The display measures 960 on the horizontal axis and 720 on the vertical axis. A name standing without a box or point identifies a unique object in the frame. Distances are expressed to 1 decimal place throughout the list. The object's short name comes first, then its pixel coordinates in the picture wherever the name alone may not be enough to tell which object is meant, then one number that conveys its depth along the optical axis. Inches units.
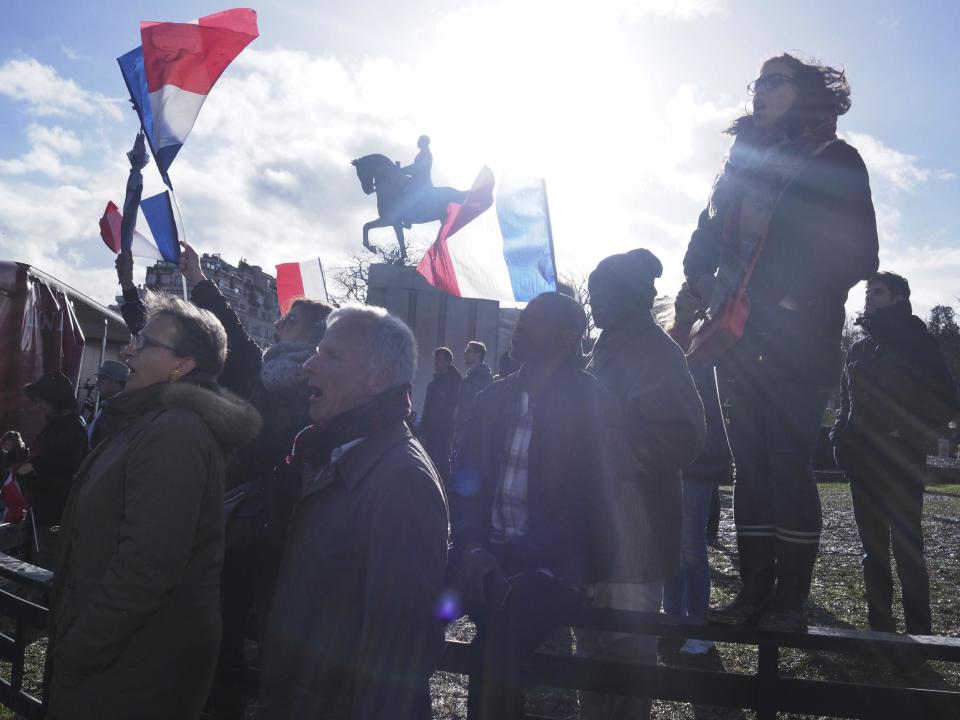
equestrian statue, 681.0
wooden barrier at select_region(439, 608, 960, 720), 78.7
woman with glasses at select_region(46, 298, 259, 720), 79.0
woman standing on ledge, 96.3
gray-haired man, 69.7
